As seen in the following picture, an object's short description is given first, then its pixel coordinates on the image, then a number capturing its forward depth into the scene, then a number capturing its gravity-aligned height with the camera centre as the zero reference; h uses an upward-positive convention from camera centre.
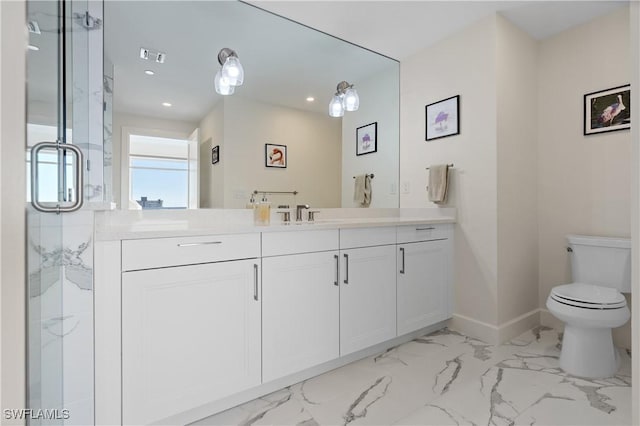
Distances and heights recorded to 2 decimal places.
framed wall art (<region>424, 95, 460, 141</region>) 2.50 +0.78
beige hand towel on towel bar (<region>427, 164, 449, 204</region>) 2.51 +0.24
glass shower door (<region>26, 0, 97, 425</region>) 1.07 -0.08
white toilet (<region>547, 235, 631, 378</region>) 1.77 -0.54
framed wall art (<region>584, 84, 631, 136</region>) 2.18 +0.73
